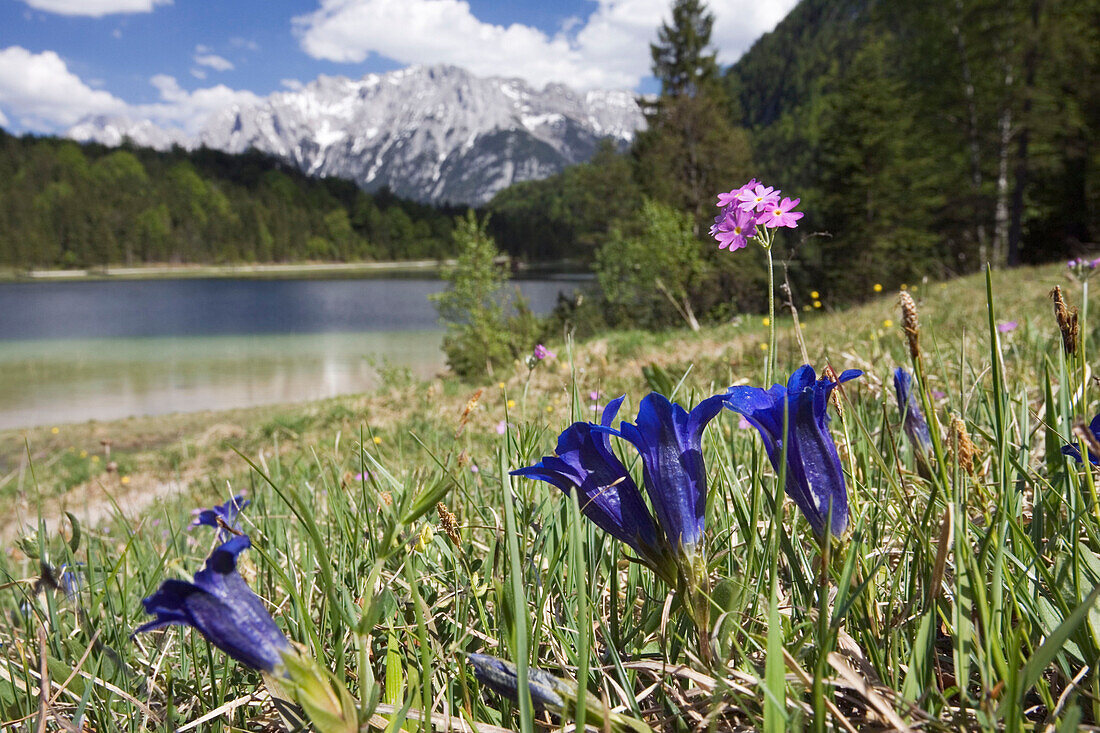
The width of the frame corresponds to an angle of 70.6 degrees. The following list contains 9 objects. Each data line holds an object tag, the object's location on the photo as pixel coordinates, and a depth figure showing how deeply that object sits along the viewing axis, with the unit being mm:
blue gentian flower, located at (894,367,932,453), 325
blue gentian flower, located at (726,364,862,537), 217
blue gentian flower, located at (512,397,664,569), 216
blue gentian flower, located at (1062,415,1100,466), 261
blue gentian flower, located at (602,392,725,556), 215
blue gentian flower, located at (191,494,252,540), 369
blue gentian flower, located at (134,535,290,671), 179
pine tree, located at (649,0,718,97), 22287
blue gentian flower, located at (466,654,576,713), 201
